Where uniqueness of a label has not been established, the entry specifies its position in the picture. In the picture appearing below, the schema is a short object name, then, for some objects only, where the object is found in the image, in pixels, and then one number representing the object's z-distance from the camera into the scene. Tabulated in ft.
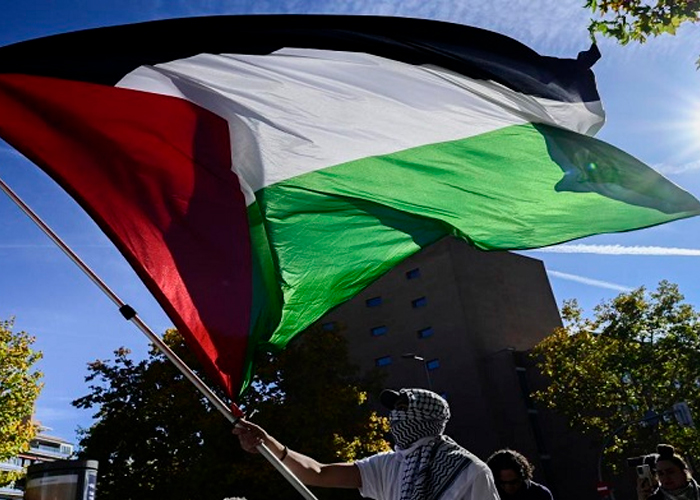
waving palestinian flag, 11.71
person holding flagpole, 8.92
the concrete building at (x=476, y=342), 125.39
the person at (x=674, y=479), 18.11
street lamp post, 124.16
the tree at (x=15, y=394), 81.92
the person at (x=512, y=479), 16.46
